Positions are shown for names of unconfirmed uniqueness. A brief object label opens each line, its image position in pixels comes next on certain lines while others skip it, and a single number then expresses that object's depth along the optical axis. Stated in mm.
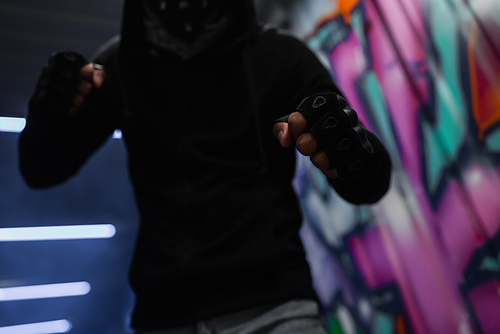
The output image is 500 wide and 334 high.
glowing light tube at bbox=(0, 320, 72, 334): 1914
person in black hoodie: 685
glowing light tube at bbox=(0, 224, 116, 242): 2043
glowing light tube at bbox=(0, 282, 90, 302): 1947
